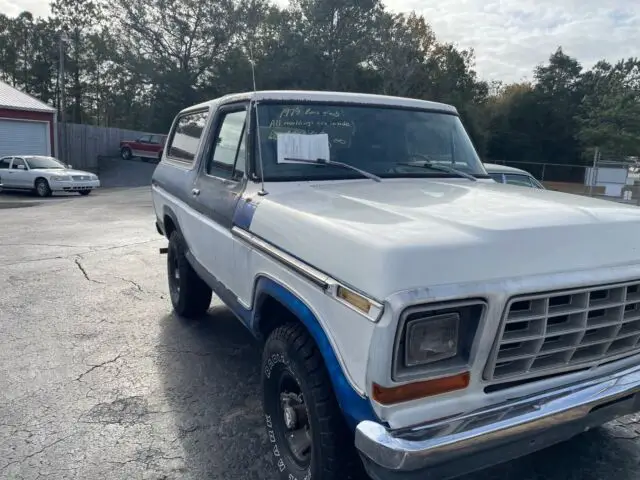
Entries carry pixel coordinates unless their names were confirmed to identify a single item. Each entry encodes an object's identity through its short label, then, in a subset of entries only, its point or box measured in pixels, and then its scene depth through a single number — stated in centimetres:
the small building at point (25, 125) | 2342
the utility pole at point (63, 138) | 3081
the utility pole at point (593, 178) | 2162
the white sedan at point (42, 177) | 1798
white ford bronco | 191
